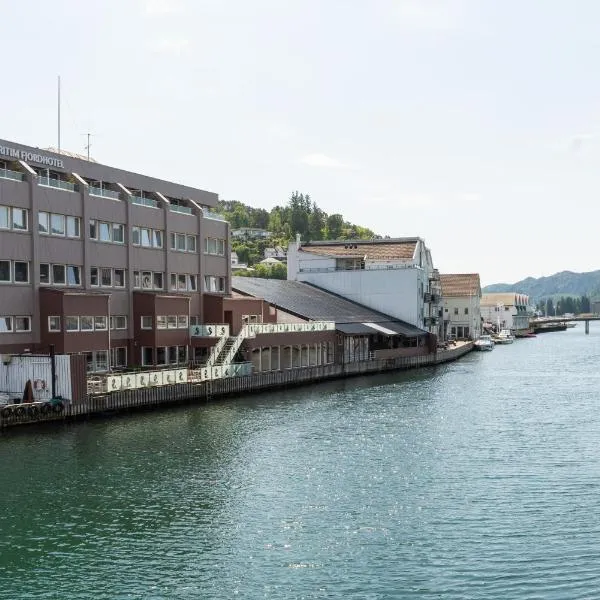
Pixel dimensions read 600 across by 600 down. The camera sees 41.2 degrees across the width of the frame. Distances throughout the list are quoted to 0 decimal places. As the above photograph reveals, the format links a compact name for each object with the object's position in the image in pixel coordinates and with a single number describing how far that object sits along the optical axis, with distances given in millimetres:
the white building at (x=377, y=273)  123750
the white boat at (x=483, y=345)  160625
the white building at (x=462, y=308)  184625
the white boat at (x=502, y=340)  194050
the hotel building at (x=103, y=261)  60906
